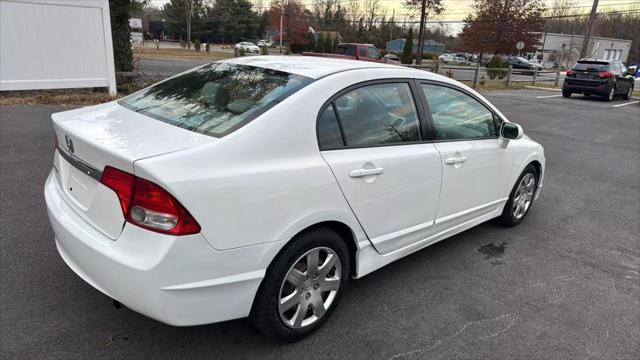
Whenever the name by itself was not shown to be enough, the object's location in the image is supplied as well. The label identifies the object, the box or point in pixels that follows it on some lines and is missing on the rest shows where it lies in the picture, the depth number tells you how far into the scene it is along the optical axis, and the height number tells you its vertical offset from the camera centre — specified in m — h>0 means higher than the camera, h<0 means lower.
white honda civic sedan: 2.07 -0.74
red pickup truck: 18.56 -0.29
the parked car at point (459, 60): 57.80 -1.35
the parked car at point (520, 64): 40.97 -0.90
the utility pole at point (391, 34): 71.64 +1.80
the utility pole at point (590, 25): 25.81 +1.78
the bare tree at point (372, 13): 79.88 +5.38
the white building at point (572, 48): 60.09 +1.20
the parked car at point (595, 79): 18.36 -0.83
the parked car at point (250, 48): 49.48 -1.07
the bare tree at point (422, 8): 29.83 +2.62
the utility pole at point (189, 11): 58.00 +3.23
